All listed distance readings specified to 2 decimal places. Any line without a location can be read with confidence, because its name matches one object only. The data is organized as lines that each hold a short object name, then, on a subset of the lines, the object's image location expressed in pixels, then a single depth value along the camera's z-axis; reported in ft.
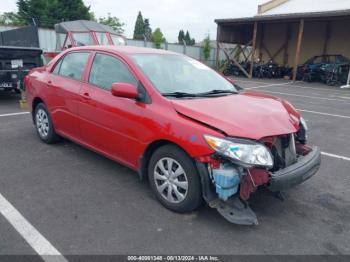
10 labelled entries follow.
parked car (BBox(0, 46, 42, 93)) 25.76
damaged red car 9.25
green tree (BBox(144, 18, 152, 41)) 216.45
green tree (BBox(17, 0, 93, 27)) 110.42
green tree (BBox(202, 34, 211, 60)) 94.48
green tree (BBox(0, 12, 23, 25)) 121.29
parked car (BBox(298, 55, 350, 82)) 63.62
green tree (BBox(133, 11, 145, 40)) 199.30
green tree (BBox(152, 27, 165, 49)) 137.84
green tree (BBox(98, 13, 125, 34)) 165.99
